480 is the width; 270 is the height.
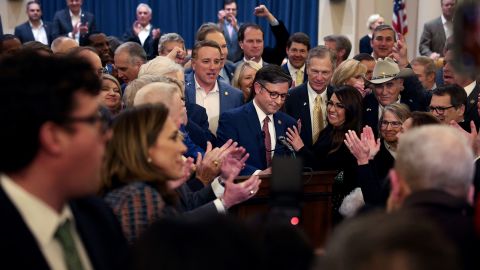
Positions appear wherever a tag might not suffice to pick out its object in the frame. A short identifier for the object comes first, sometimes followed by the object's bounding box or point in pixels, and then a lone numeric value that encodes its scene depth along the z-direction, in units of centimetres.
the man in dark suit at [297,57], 791
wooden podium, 456
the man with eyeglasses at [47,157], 188
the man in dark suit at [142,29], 1116
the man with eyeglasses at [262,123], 542
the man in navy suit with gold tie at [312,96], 609
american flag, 1120
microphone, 528
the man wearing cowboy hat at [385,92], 604
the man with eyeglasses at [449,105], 585
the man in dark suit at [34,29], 1089
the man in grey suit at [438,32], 990
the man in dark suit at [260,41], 821
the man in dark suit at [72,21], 1115
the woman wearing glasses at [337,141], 519
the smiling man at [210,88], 626
